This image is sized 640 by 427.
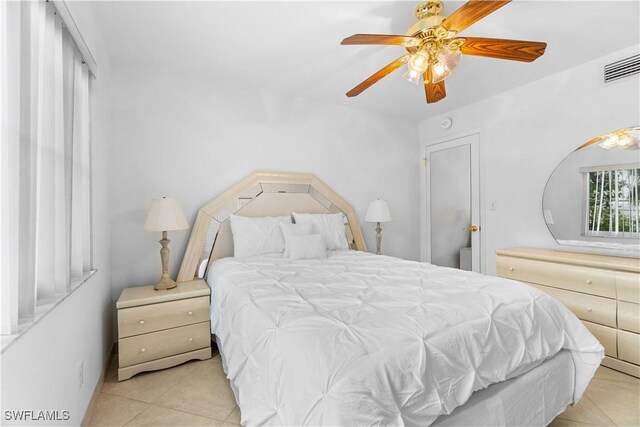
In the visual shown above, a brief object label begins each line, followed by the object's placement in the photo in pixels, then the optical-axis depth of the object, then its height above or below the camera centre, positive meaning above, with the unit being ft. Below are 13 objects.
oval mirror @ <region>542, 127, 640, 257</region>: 8.25 +0.52
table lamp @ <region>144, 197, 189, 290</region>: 7.68 -0.21
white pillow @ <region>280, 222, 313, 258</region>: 9.15 -0.55
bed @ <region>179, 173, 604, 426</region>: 3.25 -1.82
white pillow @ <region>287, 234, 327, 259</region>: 8.91 -1.03
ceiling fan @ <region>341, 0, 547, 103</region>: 5.51 +3.38
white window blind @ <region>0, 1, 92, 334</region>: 2.93 +0.66
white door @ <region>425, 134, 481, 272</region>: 12.13 +0.44
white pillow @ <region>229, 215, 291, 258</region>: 9.08 -0.73
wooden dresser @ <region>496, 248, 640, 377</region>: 7.14 -2.10
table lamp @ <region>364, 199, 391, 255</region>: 11.82 -0.03
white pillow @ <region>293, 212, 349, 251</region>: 10.20 -0.52
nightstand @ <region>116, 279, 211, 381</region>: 6.85 -2.82
